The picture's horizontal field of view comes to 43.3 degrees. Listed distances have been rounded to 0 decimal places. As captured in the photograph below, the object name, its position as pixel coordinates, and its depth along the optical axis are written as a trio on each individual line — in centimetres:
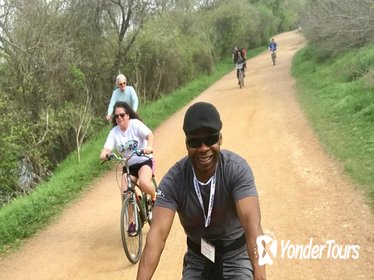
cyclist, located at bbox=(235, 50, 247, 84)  1989
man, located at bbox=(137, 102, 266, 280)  250
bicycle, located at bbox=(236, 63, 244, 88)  2002
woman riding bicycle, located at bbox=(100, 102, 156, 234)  564
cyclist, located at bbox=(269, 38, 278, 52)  2802
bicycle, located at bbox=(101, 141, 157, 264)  540
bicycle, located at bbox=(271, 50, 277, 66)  2825
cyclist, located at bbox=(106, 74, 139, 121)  783
